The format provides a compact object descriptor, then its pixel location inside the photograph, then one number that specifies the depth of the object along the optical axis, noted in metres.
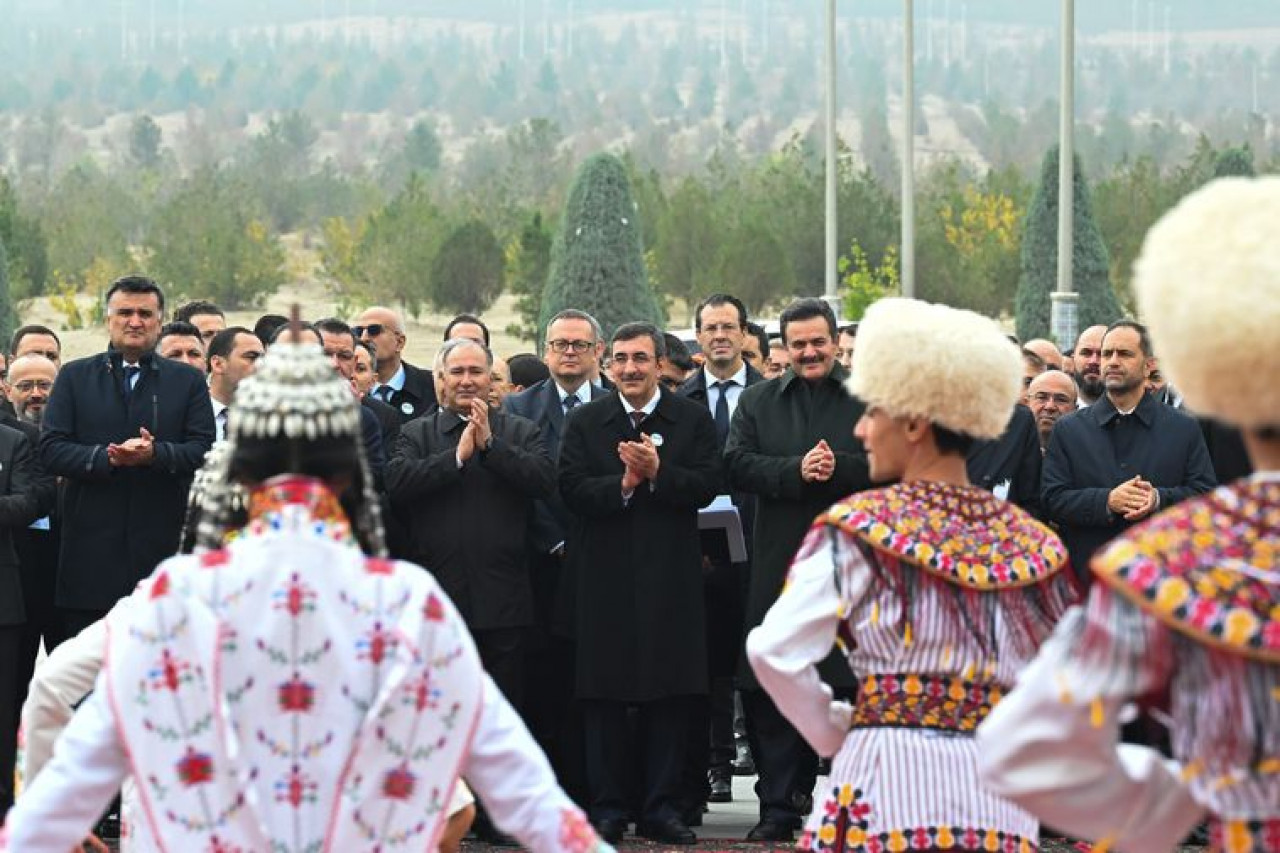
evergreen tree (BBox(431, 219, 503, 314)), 65.06
